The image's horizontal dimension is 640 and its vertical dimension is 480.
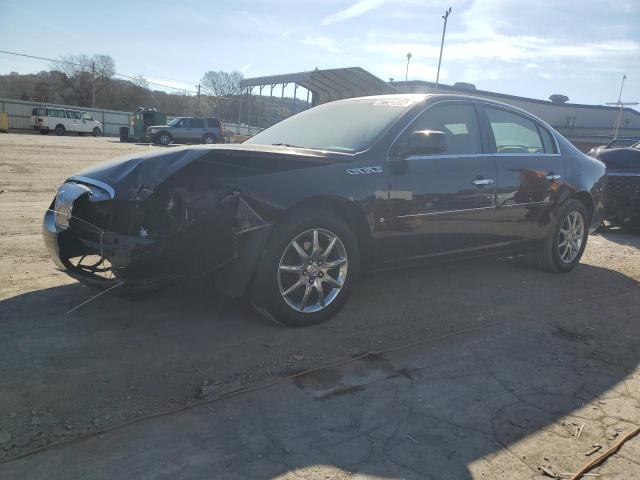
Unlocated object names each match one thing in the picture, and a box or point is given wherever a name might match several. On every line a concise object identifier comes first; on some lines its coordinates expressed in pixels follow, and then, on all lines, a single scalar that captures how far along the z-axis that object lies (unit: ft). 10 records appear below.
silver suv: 106.22
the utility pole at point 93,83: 196.52
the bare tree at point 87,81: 208.13
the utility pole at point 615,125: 117.47
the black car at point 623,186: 26.43
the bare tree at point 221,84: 261.65
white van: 118.52
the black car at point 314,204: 10.19
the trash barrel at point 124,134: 111.45
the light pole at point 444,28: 105.81
